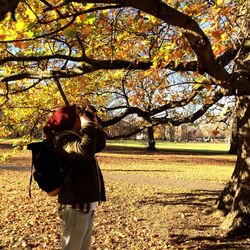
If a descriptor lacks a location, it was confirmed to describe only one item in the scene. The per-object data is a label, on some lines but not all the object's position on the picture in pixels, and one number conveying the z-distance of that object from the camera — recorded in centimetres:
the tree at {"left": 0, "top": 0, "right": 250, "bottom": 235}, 330
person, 235
